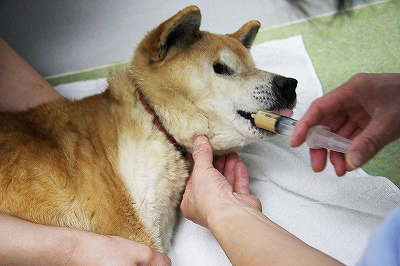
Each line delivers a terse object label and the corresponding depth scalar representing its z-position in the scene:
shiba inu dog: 1.07
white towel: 1.26
